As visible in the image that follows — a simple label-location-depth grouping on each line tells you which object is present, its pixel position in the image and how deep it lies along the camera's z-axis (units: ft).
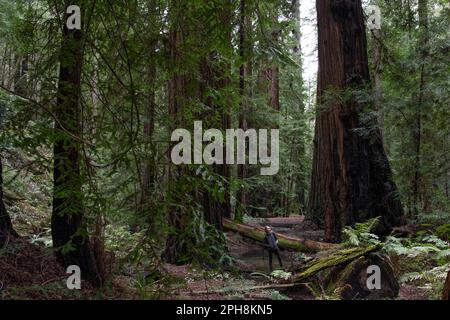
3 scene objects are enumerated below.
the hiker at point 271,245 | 31.53
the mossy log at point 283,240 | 34.17
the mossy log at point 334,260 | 22.08
